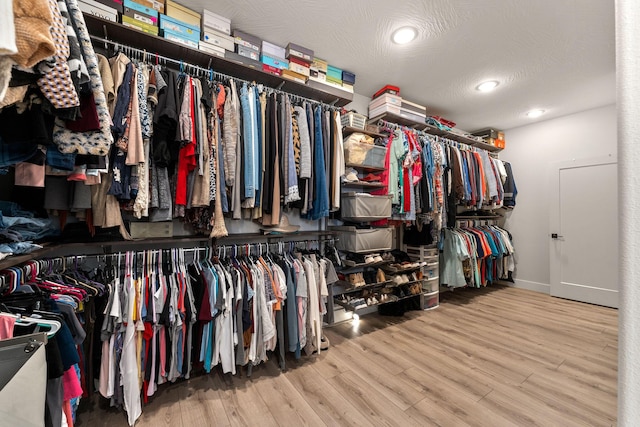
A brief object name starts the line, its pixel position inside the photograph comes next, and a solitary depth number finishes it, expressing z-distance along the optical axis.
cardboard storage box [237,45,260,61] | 1.97
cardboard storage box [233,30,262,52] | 1.96
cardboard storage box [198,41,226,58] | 1.79
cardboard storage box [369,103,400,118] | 2.79
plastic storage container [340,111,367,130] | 2.51
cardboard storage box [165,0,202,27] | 1.71
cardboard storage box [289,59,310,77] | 2.16
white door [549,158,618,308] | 3.32
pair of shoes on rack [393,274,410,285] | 2.85
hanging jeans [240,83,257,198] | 1.80
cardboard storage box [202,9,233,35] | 1.80
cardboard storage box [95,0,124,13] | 1.54
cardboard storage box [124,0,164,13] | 1.58
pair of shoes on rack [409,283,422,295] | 3.01
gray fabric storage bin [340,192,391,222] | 2.36
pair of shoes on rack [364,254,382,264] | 2.55
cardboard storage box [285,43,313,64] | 2.15
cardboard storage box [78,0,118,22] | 1.45
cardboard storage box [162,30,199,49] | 1.67
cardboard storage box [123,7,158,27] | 1.58
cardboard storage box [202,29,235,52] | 1.82
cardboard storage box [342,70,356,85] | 2.56
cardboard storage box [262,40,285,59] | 2.10
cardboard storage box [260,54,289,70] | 2.09
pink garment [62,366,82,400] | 0.95
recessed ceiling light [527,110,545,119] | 3.59
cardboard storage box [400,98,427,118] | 2.97
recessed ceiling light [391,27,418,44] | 2.00
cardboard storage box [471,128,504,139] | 4.18
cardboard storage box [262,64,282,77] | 2.07
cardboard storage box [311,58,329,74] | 2.34
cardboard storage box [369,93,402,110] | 2.79
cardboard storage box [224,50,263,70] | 1.90
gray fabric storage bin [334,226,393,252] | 2.41
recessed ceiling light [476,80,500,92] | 2.80
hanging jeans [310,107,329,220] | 2.13
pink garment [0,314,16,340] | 0.73
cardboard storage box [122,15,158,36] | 1.56
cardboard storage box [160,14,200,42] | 1.67
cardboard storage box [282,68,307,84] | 2.14
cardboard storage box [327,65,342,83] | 2.48
